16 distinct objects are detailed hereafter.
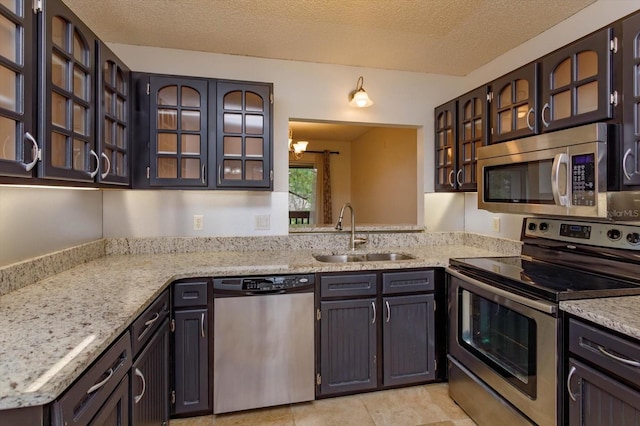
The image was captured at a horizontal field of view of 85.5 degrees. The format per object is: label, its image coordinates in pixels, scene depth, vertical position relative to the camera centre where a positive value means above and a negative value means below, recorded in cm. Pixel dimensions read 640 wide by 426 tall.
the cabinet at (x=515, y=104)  185 +61
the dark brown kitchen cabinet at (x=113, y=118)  168 +49
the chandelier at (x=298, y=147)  457 +85
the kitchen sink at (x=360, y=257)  256 -35
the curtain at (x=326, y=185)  655 +50
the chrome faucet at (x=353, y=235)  258 -19
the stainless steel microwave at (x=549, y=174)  148 +19
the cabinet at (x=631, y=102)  138 +44
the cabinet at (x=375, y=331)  208 -74
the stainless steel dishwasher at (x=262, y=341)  194 -75
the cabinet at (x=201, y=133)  213 +49
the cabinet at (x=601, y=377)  111 -58
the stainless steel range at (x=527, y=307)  143 -46
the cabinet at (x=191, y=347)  189 -75
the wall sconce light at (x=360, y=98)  257 +86
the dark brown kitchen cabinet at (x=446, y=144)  260 +53
